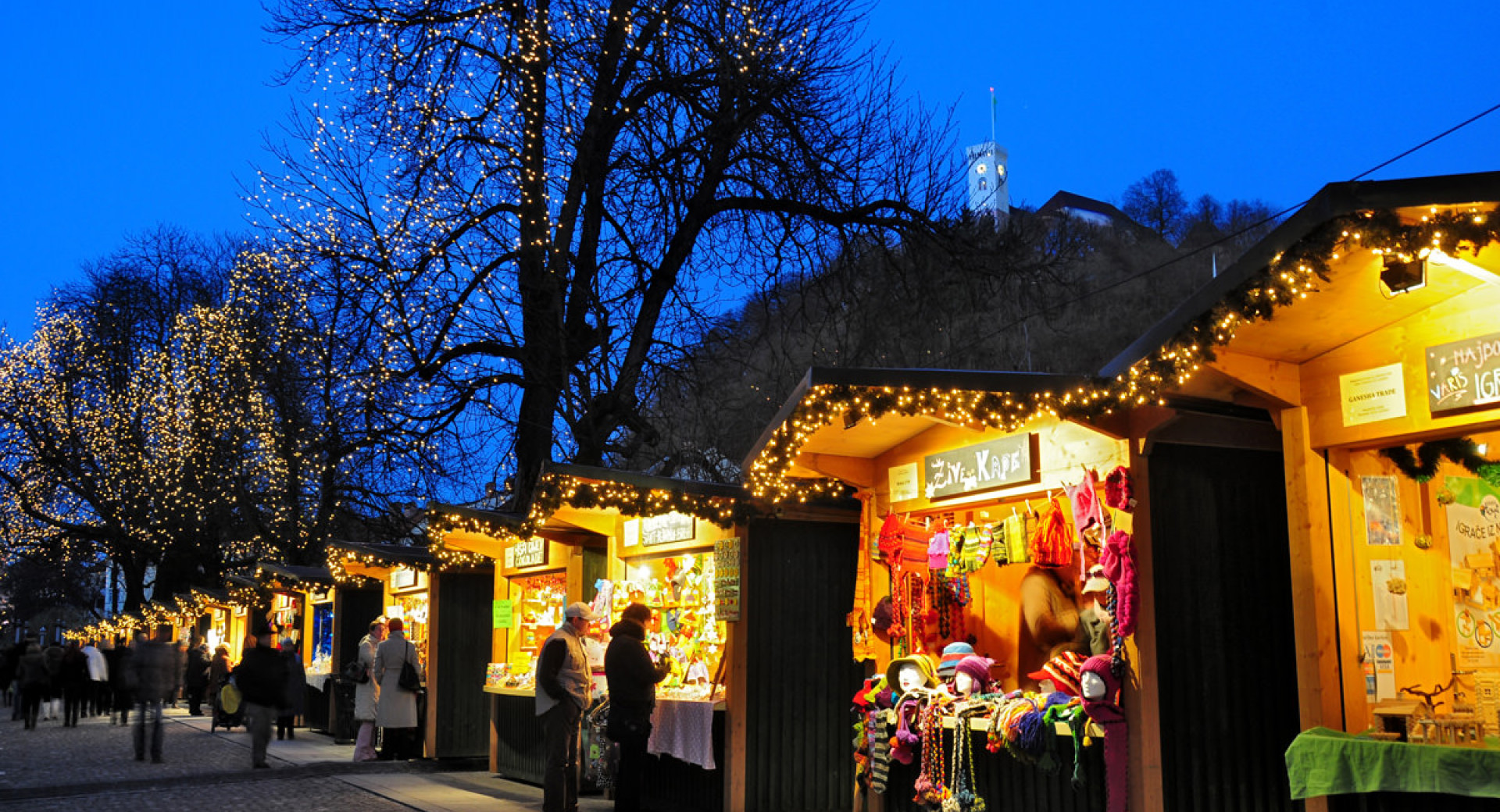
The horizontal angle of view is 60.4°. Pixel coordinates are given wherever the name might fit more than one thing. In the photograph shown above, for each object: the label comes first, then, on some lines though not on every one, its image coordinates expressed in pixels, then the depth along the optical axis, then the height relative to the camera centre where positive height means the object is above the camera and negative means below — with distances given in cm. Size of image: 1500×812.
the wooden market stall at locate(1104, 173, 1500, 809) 600 +54
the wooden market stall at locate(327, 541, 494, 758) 1530 -51
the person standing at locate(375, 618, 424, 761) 1493 -87
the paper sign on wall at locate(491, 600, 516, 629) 1404 -7
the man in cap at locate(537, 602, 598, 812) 980 -79
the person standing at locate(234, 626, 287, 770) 1367 -76
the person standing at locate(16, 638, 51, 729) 2286 -122
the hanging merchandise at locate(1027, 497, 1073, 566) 776 +39
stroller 2003 -160
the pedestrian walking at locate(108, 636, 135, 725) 2345 -149
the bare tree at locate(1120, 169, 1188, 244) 5950 +1946
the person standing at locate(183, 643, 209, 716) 2652 -134
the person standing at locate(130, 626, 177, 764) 1512 -82
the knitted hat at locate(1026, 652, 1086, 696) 720 -37
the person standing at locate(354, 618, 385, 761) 1531 -112
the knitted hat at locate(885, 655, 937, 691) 843 -42
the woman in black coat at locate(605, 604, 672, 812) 912 -69
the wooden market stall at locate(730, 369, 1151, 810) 739 +36
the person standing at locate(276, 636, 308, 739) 1761 -125
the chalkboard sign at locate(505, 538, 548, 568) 1336 +57
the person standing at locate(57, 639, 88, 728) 2383 -131
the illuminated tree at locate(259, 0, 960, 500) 1399 +478
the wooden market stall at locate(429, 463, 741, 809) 1025 +26
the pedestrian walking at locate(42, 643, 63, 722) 2529 -138
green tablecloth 561 -74
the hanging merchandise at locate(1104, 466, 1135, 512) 697 +61
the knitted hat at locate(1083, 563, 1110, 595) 707 +12
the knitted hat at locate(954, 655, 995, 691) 803 -39
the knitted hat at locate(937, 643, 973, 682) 824 -33
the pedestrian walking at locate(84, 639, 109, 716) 2733 -146
